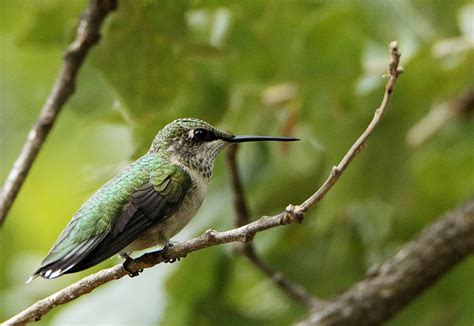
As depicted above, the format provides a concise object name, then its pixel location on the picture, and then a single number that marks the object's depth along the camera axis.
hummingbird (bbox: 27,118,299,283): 5.62
